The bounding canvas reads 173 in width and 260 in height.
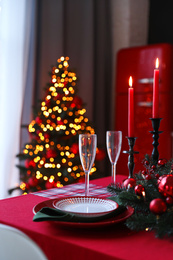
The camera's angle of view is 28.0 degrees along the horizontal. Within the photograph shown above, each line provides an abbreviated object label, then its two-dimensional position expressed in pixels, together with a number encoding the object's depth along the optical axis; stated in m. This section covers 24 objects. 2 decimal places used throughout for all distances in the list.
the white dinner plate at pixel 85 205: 0.96
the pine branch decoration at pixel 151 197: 0.82
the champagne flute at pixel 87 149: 1.03
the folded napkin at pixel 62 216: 0.84
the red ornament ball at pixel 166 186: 0.86
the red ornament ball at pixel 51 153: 2.70
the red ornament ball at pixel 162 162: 1.17
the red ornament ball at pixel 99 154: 2.87
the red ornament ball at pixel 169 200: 0.84
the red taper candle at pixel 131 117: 1.24
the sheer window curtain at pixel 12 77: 3.03
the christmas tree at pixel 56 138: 2.74
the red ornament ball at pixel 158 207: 0.82
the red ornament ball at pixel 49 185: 2.62
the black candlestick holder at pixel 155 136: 1.18
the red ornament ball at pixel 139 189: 0.92
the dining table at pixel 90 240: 0.74
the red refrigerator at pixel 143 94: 3.22
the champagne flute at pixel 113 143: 1.22
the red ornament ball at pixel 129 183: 1.07
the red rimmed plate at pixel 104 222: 0.84
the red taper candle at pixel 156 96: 1.18
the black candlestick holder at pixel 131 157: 1.24
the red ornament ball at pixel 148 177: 1.00
